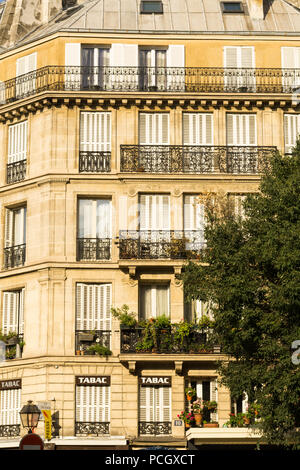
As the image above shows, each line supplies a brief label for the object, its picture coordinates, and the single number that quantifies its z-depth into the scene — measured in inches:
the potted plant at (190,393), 1547.7
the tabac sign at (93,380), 1551.4
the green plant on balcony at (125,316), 1557.6
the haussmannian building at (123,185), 1551.4
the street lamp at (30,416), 1091.3
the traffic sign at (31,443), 725.9
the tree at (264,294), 1246.3
